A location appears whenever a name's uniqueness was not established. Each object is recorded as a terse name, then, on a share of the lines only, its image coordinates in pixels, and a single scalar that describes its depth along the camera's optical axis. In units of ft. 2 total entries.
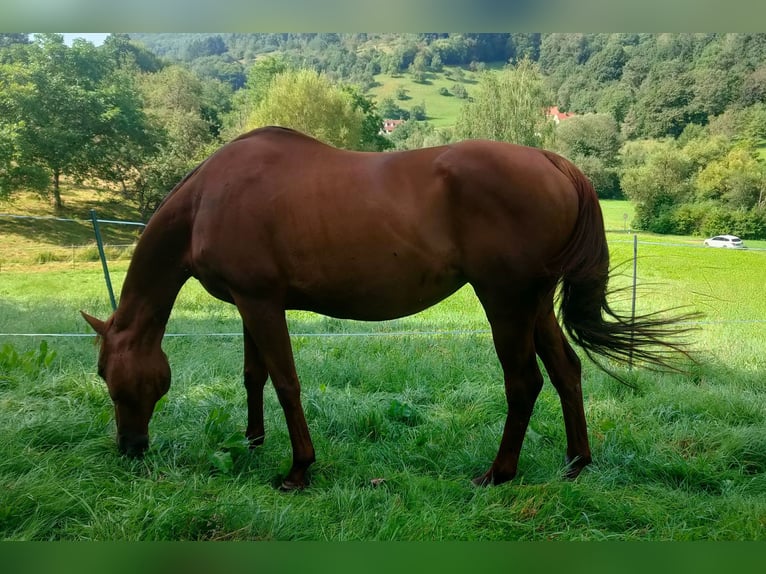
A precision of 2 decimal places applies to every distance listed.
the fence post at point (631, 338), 8.33
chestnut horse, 7.68
